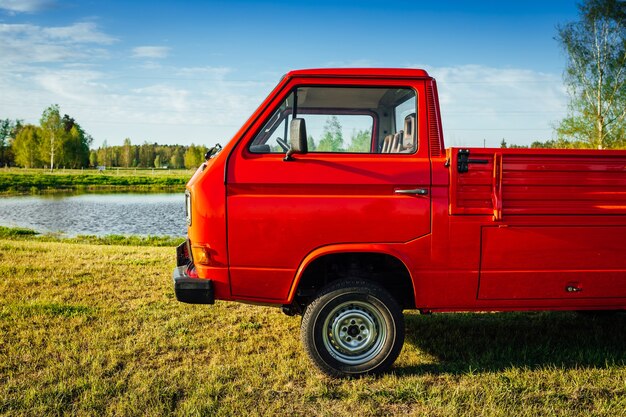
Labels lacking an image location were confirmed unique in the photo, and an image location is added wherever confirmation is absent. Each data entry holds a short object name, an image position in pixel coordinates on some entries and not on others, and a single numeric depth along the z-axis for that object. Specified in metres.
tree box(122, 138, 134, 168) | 131.38
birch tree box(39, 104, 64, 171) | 81.69
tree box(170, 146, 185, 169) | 137.75
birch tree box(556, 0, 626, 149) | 26.88
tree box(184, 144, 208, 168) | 118.25
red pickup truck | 4.23
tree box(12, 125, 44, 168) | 81.31
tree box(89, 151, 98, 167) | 119.76
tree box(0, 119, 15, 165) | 94.09
